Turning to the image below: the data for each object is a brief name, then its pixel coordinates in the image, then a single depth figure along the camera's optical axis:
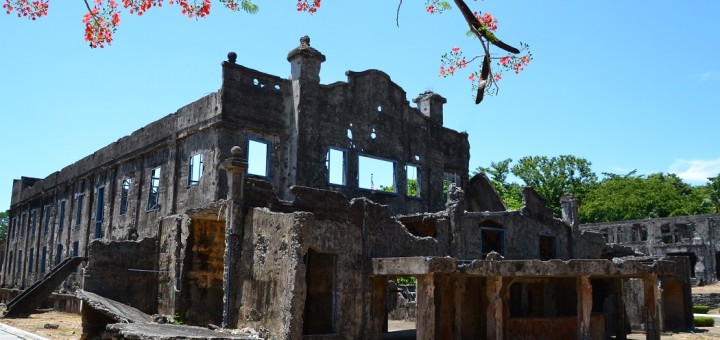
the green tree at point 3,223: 99.06
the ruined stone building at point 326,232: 16.52
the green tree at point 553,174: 61.25
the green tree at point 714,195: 60.25
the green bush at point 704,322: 29.21
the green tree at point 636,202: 61.97
